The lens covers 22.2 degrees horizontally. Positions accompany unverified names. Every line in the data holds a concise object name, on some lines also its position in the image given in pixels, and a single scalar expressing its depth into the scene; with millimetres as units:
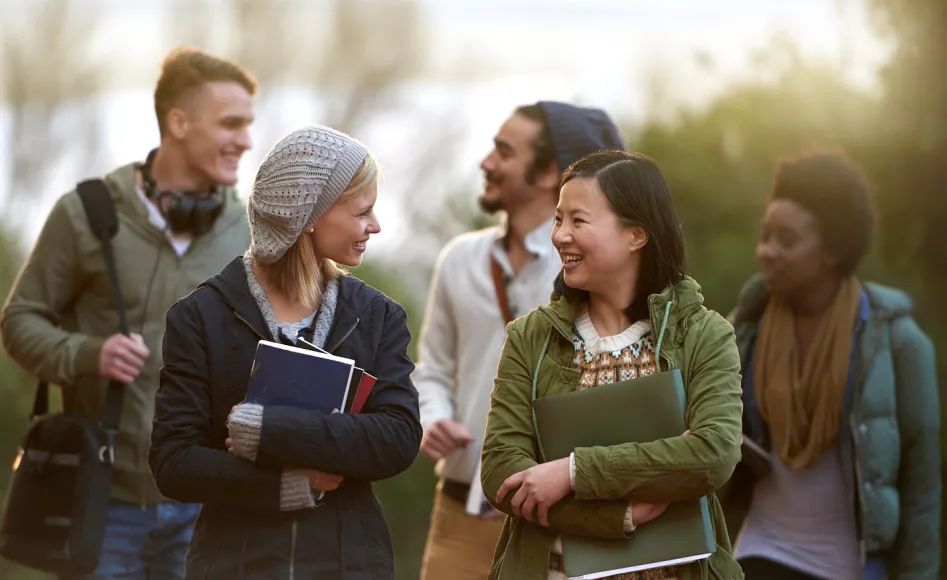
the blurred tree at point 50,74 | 39021
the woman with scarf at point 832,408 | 9180
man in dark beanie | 9353
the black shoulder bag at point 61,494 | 8326
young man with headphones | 8753
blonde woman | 5963
